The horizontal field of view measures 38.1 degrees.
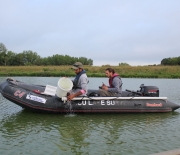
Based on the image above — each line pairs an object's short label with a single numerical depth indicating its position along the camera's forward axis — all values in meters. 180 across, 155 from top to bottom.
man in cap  7.70
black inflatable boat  7.54
